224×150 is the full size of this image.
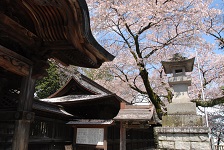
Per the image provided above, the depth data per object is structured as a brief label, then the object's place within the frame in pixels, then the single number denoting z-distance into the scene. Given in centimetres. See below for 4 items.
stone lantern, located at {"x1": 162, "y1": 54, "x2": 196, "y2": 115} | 647
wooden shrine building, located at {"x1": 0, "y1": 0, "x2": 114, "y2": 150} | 314
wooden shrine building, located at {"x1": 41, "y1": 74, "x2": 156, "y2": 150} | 995
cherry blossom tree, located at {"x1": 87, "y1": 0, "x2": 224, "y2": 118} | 1111
